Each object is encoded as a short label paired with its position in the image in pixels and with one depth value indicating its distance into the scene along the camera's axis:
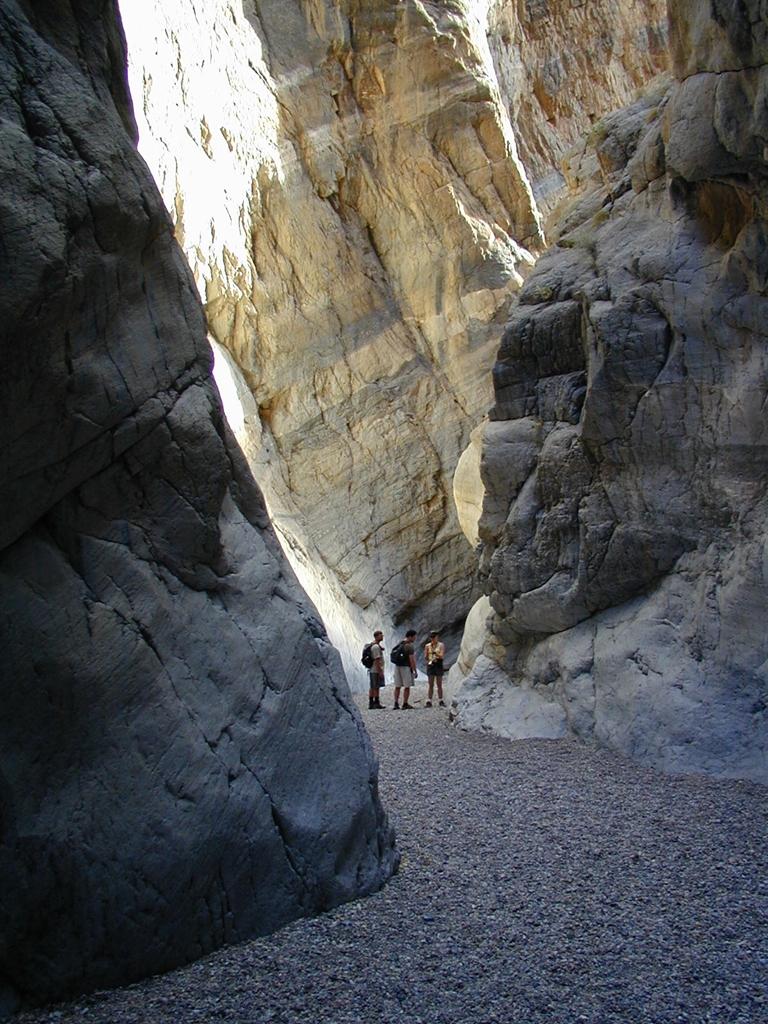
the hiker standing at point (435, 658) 14.61
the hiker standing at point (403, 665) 14.59
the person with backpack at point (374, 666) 14.43
